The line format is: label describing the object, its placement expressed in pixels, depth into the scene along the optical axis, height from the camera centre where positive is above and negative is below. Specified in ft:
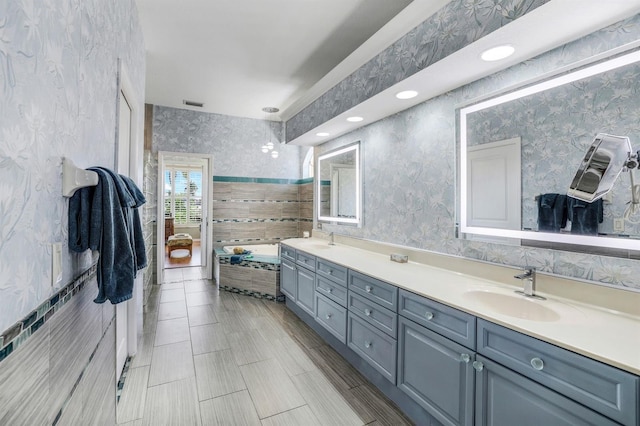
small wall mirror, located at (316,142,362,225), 11.50 +1.17
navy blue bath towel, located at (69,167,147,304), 3.76 -0.23
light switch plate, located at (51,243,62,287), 3.17 -0.53
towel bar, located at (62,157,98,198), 3.38 +0.39
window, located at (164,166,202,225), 31.12 +1.94
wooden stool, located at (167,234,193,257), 24.56 -2.34
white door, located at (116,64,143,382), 7.64 +1.08
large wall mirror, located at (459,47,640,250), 4.75 +1.20
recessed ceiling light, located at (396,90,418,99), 7.64 +3.04
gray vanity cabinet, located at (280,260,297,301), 11.81 -2.58
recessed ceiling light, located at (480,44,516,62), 5.42 +2.93
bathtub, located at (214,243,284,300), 13.82 -2.82
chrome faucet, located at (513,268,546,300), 5.54 -1.18
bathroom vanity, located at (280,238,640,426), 3.56 -1.98
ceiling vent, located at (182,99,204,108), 15.60 +5.64
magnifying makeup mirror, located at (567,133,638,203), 4.61 +0.79
